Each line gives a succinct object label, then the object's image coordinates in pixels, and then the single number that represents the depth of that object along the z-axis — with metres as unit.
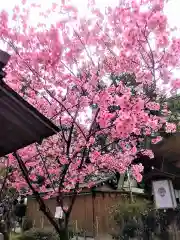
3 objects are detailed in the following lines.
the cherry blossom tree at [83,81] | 4.53
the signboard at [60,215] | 4.50
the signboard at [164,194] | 5.53
